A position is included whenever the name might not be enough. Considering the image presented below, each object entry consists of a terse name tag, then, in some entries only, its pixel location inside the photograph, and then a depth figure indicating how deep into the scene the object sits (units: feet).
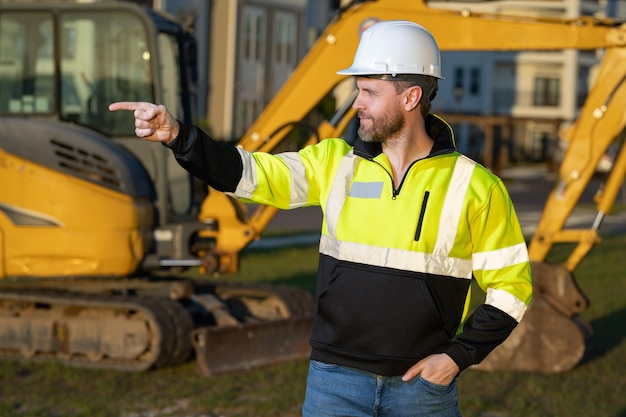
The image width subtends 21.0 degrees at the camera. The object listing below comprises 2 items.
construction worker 20.18
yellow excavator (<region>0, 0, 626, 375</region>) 45.33
